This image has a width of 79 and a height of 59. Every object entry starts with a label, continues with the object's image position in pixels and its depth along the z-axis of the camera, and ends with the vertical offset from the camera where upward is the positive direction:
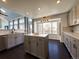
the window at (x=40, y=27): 5.31 +0.20
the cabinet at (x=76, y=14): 2.18 +0.75
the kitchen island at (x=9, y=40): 2.46 -0.65
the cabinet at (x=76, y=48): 1.30 -0.58
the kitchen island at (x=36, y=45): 1.70 -0.68
